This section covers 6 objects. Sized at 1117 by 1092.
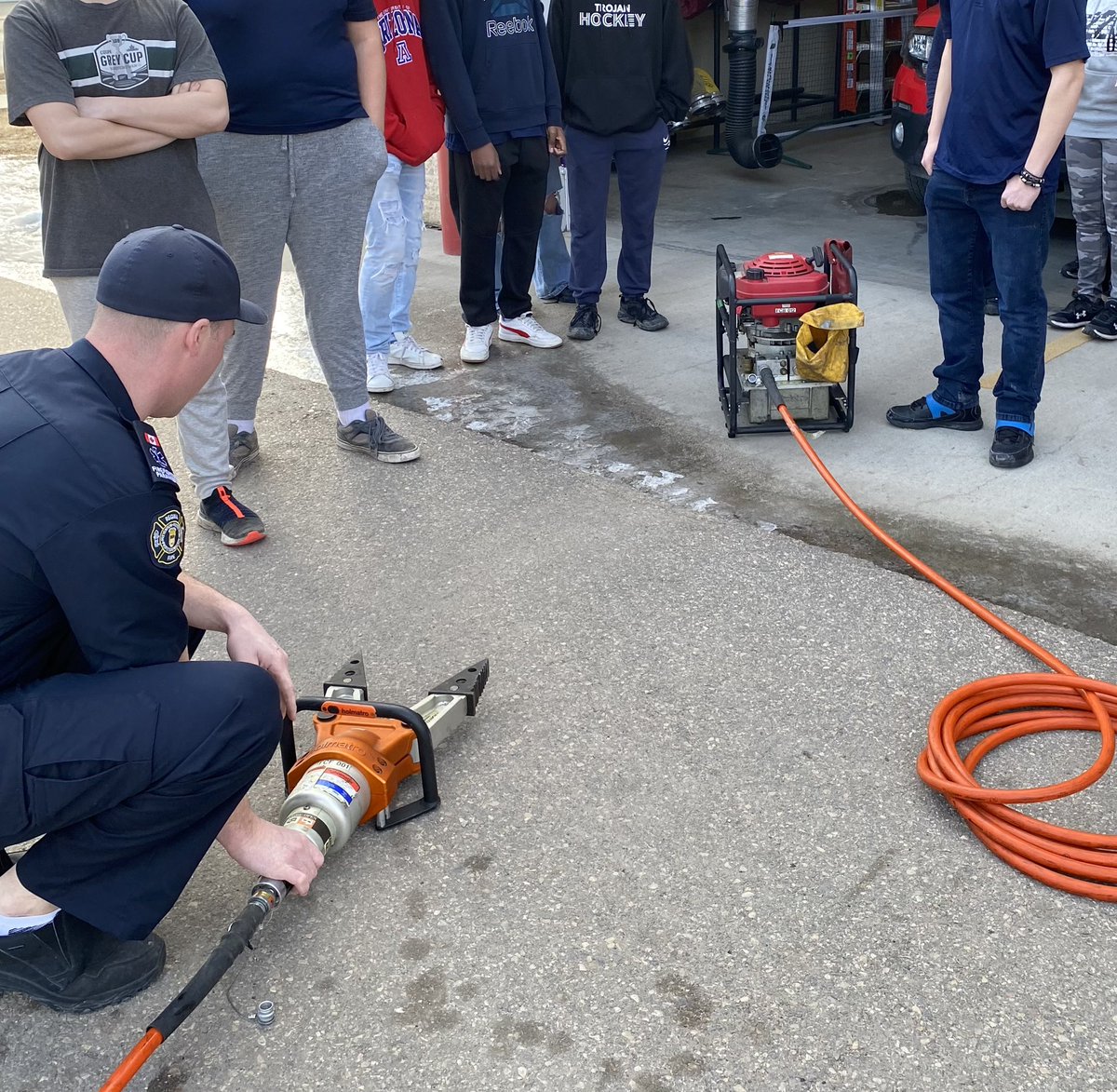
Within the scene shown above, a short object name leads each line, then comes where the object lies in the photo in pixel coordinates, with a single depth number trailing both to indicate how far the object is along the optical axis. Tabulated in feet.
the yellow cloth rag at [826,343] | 13.08
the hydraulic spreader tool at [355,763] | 7.52
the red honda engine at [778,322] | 13.85
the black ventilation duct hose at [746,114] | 27.94
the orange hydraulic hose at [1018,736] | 7.57
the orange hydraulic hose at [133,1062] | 6.03
